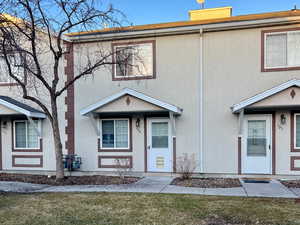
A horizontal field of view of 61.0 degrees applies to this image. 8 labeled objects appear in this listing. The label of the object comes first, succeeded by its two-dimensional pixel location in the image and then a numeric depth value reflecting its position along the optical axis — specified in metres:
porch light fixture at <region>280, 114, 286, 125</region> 9.27
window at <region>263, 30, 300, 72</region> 9.22
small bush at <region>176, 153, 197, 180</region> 9.88
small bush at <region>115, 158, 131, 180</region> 10.34
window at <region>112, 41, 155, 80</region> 10.31
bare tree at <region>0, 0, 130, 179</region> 8.22
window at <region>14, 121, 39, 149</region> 11.34
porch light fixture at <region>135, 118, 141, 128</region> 10.41
